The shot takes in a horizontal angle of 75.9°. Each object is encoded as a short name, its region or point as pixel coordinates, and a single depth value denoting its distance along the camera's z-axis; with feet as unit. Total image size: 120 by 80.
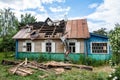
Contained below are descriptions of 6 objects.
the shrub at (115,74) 12.97
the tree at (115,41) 12.76
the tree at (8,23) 54.18
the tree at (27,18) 57.72
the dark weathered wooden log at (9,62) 23.44
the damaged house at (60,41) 27.18
